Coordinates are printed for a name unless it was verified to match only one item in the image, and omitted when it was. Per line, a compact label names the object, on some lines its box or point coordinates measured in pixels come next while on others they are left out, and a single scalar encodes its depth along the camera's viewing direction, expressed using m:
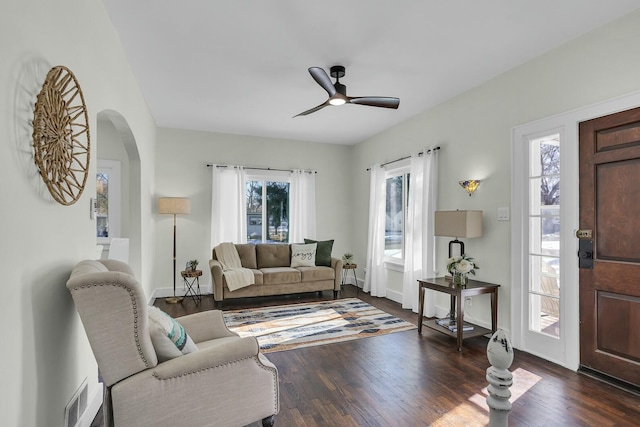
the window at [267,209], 6.48
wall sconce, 3.98
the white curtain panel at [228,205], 6.04
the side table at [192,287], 5.84
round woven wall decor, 1.57
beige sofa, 5.17
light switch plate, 3.64
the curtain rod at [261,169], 6.10
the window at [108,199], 5.55
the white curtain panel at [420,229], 4.66
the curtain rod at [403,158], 4.70
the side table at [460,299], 3.48
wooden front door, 2.66
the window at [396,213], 5.55
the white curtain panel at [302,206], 6.60
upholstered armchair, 1.60
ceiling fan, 3.26
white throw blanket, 5.10
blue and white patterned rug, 3.77
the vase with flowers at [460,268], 3.60
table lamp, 3.70
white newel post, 0.87
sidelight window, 3.24
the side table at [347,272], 6.18
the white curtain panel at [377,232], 5.85
